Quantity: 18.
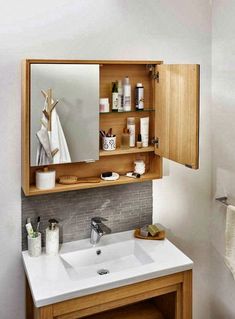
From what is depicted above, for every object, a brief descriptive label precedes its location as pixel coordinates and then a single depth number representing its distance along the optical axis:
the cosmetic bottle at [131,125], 1.97
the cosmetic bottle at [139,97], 1.94
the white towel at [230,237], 2.03
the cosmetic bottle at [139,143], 1.99
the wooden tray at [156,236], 2.02
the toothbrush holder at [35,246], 1.80
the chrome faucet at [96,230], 1.94
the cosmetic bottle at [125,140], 1.96
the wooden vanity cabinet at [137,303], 1.55
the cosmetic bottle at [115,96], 1.90
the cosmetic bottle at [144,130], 1.98
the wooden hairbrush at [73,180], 1.84
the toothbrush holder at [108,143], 1.90
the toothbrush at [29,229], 1.80
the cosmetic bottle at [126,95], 1.91
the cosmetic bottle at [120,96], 1.92
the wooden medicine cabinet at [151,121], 1.68
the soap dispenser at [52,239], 1.83
